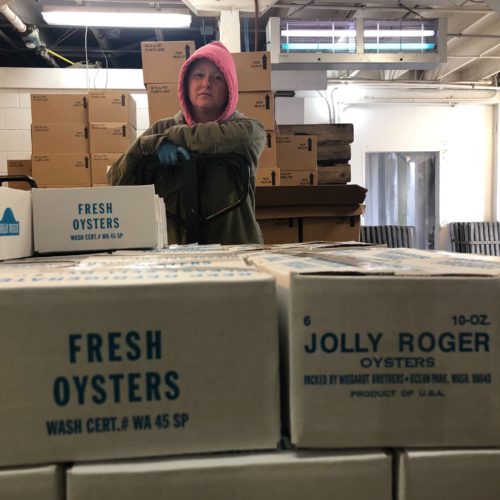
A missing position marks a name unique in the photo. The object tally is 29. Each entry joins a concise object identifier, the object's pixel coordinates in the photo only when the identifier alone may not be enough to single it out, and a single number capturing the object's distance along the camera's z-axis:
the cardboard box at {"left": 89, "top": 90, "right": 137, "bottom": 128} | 3.33
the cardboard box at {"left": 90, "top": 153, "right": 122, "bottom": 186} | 3.36
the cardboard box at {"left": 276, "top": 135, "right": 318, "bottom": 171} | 3.11
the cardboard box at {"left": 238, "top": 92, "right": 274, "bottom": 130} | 2.83
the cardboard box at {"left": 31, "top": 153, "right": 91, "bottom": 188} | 3.32
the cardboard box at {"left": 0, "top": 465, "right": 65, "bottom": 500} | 0.45
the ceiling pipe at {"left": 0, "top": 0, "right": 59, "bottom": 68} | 3.24
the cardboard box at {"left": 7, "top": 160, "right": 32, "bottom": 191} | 3.45
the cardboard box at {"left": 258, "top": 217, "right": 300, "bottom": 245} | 2.26
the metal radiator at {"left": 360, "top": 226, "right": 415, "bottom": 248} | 4.69
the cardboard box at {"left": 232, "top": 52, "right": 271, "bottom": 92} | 2.80
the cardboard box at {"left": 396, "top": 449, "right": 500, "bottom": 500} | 0.47
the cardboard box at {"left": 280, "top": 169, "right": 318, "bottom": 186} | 3.12
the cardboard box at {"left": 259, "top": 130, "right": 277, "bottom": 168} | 2.85
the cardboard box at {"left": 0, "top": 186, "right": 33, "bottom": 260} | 0.96
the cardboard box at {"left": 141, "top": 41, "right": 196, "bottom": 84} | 2.85
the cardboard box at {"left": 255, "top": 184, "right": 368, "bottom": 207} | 2.13
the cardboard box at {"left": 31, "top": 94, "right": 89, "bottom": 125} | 3.28
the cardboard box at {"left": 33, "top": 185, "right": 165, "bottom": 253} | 1.12
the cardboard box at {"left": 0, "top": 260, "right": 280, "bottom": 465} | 0.46
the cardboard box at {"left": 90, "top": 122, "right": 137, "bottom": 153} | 3.34
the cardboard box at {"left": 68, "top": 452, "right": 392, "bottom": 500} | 0.45
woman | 1.83
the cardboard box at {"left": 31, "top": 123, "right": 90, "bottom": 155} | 3.30
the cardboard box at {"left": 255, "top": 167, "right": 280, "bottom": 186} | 2.83
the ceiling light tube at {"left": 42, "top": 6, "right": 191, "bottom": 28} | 3.30
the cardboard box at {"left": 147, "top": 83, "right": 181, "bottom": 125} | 2.87
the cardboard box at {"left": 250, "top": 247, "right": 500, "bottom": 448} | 0.48
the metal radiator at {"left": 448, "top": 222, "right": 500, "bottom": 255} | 5.17
